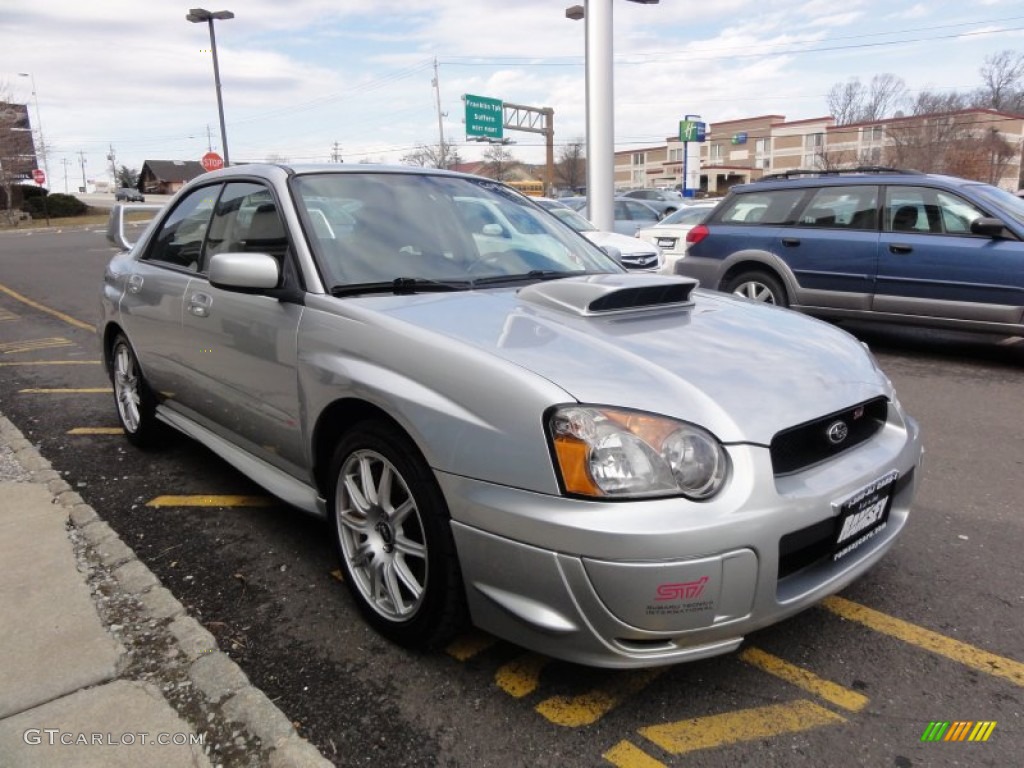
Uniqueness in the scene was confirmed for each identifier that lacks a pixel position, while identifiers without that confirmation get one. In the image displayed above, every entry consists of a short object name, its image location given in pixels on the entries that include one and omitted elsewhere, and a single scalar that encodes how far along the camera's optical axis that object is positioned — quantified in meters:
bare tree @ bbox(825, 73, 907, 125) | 62.09
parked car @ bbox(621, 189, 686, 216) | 24.72
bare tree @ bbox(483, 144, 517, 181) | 74.94
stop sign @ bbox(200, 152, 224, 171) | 26.28
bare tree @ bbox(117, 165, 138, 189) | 112.25
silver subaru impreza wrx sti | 2.02
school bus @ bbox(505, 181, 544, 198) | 48.67
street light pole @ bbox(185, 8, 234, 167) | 23.41
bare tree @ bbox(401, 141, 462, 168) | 59.27
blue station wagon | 6.42
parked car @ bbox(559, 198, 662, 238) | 17.31
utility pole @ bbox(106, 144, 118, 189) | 112.19
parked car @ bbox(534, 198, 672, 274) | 8.61
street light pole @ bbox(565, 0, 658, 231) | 11.77
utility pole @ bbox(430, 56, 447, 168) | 54.93
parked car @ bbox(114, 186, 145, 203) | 67.00
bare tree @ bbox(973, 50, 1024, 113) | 59.75
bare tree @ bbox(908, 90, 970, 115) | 53.06
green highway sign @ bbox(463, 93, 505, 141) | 38.66
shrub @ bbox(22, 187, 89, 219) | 51.88
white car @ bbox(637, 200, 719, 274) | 10.49
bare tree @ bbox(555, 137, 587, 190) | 76.50
